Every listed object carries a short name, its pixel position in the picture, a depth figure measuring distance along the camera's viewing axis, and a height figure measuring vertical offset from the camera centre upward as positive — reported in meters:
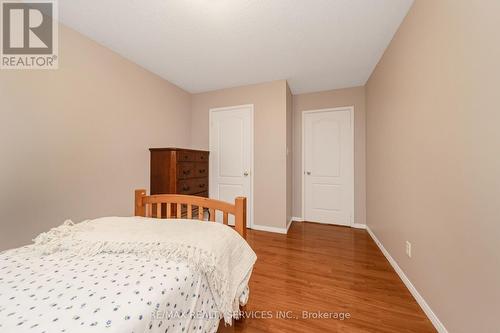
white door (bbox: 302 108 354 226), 3.41 +0.01
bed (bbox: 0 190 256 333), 0.56 -0.43
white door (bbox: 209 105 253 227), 3.29 +0.23
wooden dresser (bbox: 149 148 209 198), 2.60 -0.07
